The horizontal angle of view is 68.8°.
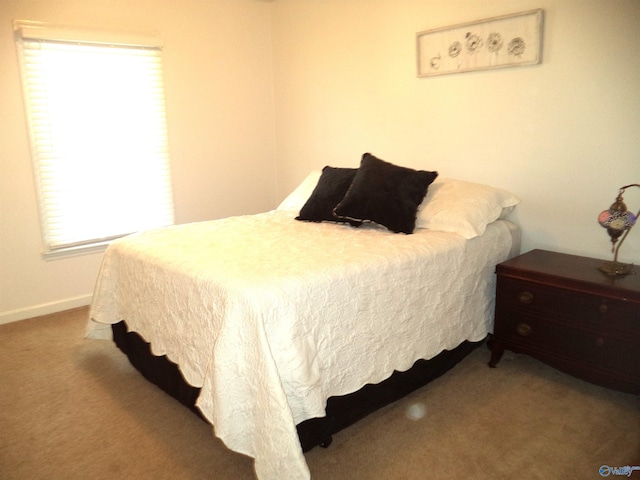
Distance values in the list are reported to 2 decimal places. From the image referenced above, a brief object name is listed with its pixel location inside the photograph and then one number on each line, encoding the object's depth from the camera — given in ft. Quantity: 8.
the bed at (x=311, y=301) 5.54
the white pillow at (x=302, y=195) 10.86
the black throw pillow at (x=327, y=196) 9.48
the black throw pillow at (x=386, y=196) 8.42
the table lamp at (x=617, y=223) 7.21
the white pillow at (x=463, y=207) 8.27
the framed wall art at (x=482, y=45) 8.62
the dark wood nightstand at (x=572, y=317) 6.75
